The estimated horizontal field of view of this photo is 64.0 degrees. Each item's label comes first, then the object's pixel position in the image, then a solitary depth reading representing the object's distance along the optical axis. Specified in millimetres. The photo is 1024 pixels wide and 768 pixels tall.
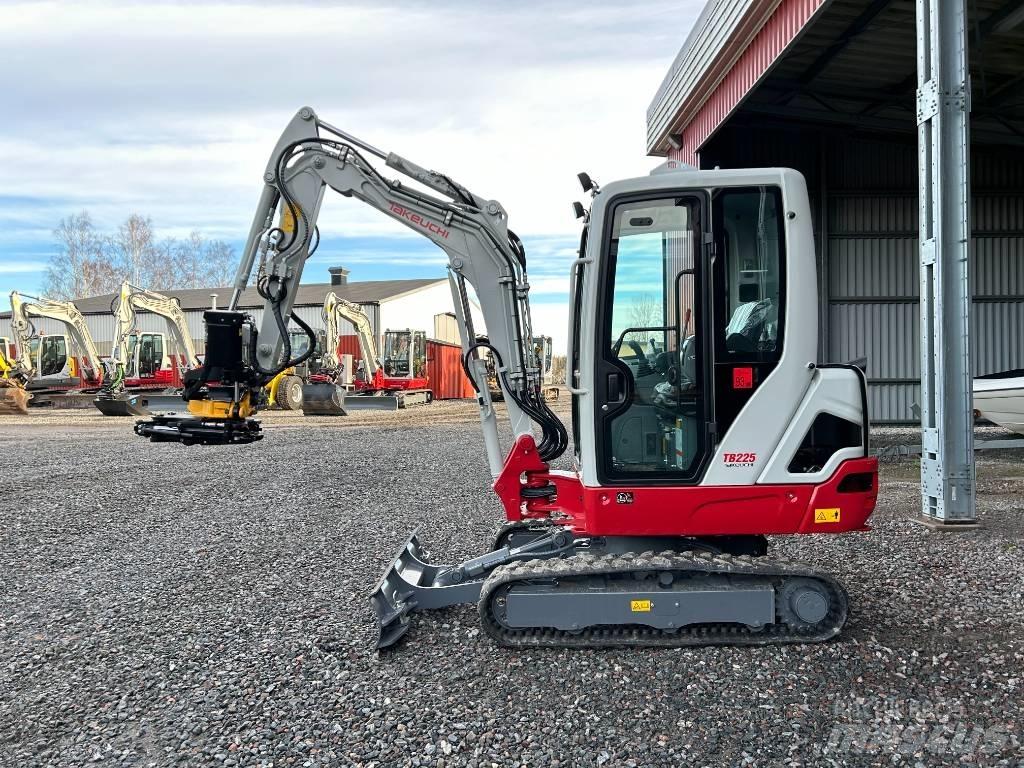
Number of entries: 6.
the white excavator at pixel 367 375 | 23594
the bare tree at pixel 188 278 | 60062
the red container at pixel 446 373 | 37188
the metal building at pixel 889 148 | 7547
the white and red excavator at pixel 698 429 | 4445
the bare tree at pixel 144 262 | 56656
